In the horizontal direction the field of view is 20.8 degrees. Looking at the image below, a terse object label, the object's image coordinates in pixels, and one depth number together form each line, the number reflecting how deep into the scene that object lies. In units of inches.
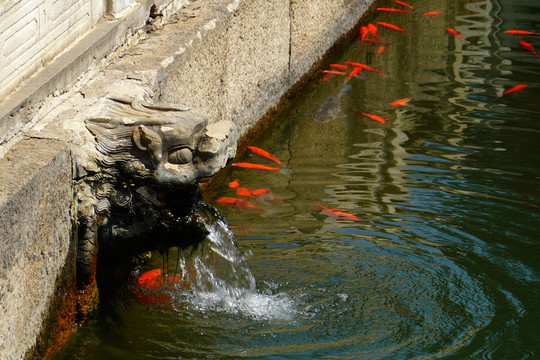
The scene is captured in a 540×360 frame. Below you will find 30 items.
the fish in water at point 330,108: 504.3
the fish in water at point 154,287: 309.5
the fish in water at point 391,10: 692.9
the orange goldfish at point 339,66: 576.1
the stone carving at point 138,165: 253.5
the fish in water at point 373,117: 498.7
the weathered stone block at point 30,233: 220.8
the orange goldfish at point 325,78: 559.5
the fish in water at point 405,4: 703.7
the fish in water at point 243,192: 403.3
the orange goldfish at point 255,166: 431.7
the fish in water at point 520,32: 658.8
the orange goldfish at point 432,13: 695.1
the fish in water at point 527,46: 623.3
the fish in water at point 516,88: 543.7
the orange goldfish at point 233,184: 411.8
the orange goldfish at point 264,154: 443.5
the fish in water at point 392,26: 656.0
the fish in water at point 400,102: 524.0
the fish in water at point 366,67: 576.6
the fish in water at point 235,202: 391.2
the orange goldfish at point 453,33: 656.5
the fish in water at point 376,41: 625.9
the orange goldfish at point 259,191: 406.2
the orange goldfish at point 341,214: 382.1
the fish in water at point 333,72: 559.7
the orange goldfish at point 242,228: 369.8
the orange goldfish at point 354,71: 565.3
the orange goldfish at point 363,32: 634.0
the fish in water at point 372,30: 638.8
